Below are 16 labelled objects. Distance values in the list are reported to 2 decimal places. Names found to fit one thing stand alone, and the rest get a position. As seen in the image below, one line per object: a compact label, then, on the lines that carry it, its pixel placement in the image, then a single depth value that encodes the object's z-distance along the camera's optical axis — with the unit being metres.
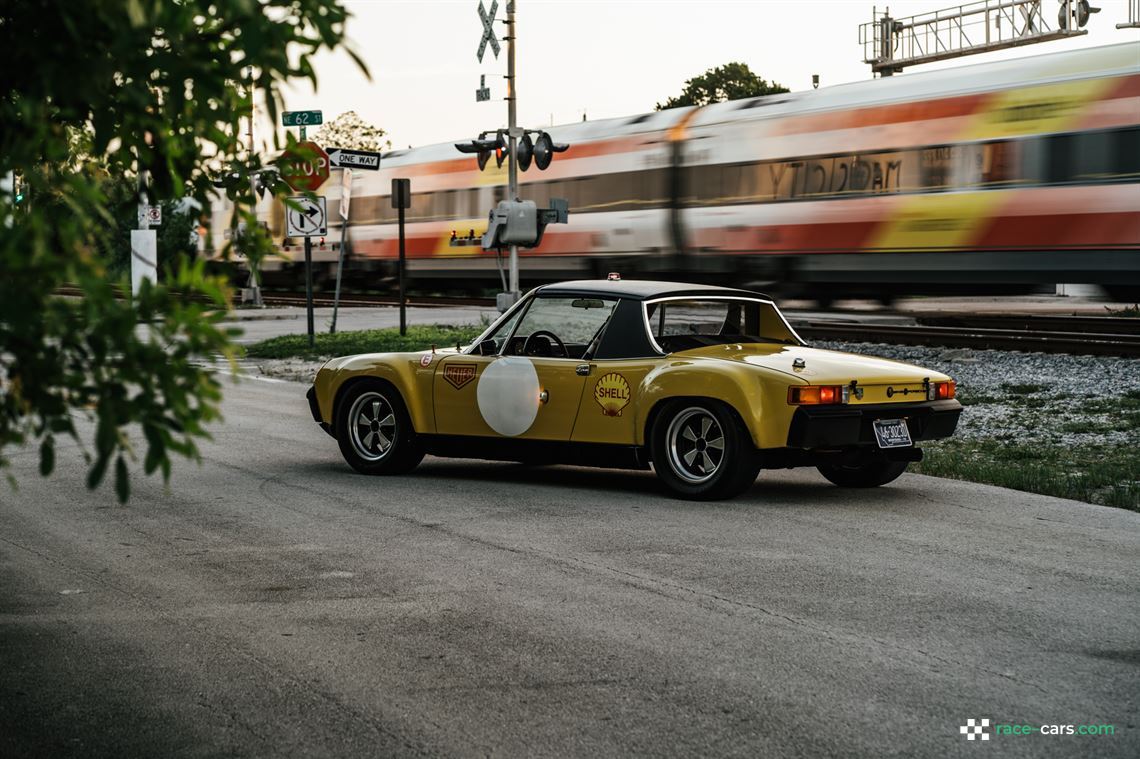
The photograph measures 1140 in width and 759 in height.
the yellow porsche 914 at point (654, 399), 8.61
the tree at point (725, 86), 91.75
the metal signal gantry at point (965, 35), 38.59
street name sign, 21.91
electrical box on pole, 22.75
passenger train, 21.11
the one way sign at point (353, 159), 21.39
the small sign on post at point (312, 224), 21.14
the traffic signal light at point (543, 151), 22.58
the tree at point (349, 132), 88.00
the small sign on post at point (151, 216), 27.31
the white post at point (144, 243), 30.66
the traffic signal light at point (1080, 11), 38.12
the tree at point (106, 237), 3.04
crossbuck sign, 24.19
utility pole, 23.70
